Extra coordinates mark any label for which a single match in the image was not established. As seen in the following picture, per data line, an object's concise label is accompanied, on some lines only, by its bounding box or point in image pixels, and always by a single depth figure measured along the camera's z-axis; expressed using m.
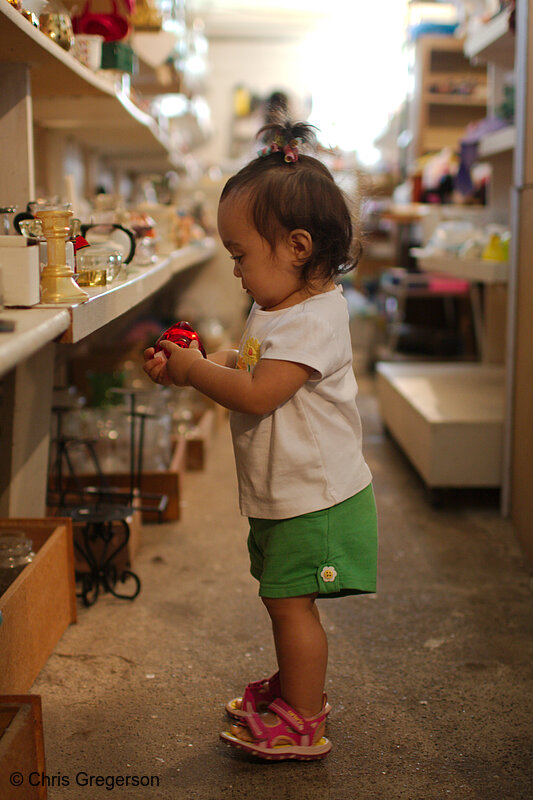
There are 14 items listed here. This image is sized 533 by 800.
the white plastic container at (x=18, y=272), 1.20
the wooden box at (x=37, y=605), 1.46
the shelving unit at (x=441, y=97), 6.66
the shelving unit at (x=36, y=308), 1.20
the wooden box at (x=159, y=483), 2.55
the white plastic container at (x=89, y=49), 2.07
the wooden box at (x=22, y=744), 1.12
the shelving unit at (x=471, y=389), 2.77
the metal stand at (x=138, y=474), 2.40
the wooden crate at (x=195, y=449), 3.21
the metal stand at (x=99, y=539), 2.04
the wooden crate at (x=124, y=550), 2.10
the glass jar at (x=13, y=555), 1.66
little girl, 1.30
